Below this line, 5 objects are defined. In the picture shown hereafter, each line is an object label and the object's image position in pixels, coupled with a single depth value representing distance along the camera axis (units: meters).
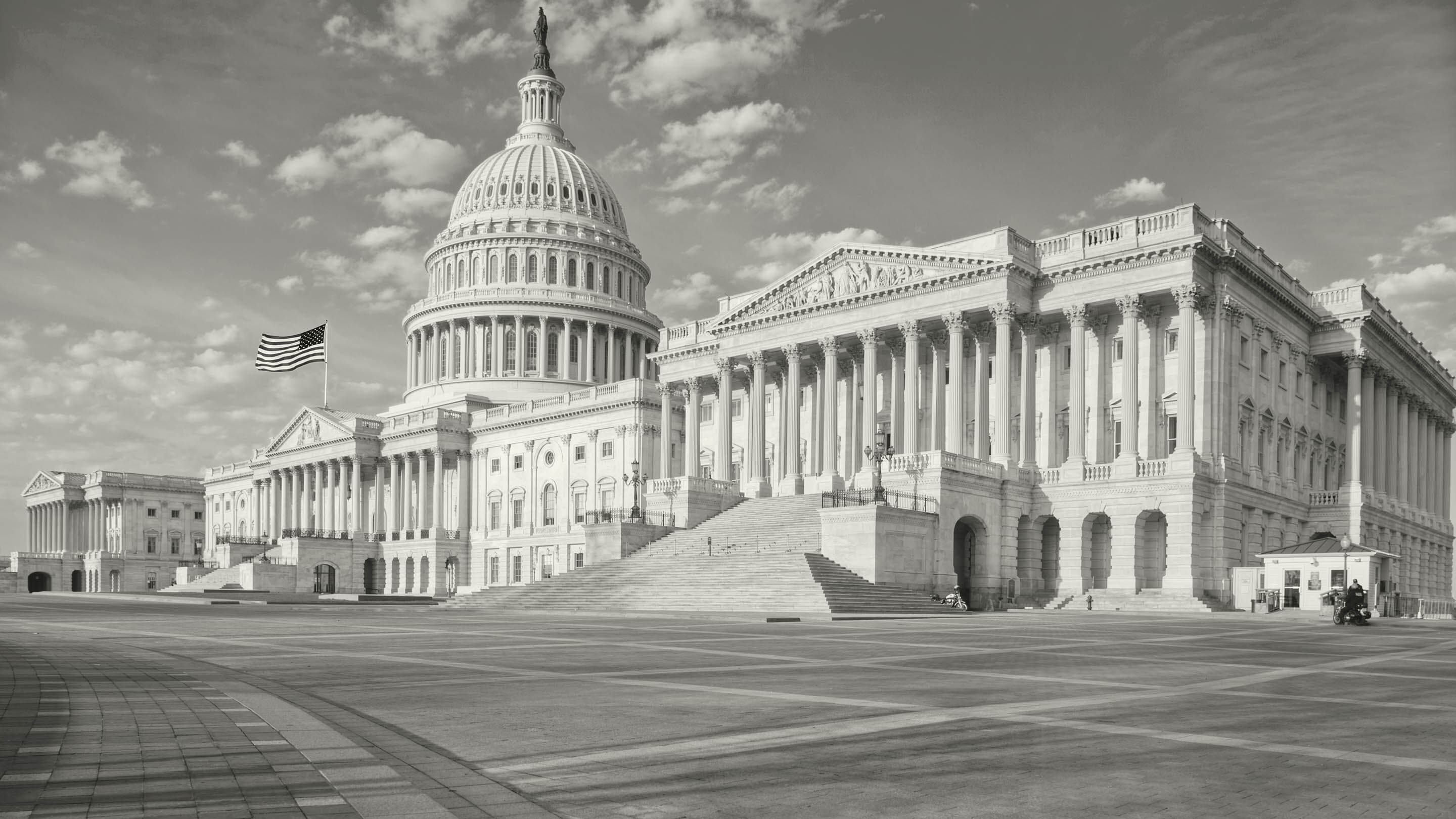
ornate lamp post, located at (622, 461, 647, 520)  70.06
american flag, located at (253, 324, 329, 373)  98.75
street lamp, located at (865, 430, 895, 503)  56.59
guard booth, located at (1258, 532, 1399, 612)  51.94
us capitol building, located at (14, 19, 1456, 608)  60.41
